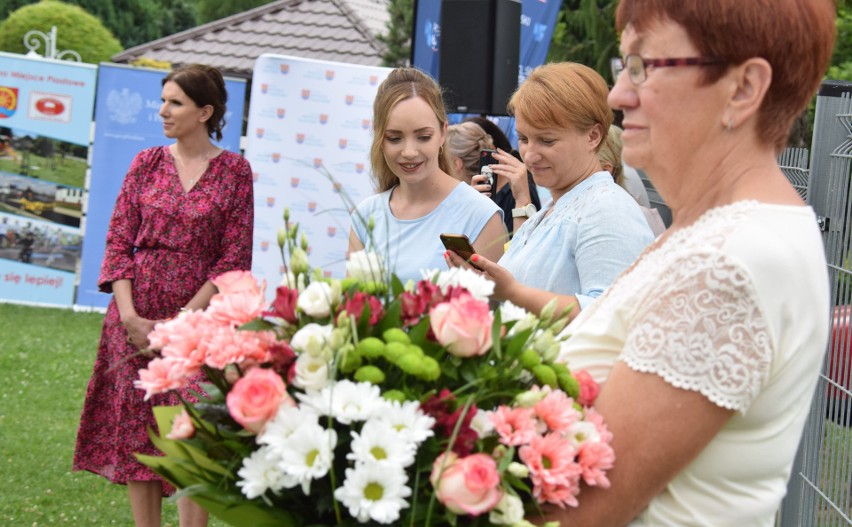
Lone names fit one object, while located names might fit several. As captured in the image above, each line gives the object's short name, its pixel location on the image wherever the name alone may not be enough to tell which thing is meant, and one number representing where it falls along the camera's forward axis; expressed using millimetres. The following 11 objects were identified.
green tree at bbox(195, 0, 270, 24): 41469
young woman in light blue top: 4496
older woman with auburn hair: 1574
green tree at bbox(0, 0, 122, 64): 23812
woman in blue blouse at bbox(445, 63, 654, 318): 3264
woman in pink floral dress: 5262
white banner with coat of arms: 9039
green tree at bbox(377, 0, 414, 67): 21375
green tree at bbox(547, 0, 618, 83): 16234
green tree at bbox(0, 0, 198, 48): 38531
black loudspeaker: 7219
